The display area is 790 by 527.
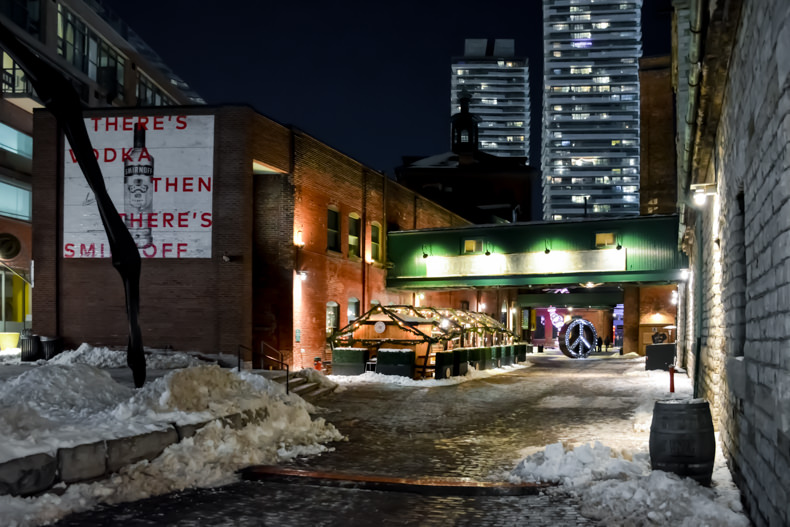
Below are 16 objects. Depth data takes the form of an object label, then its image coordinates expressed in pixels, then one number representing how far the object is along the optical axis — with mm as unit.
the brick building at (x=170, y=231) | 22797
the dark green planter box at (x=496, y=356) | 30562
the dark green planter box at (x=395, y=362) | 23500
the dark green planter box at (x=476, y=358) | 27702
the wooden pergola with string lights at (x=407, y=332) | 24641
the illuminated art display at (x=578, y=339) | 41906
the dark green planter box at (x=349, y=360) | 24109
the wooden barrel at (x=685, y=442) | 8039
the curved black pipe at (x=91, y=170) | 10922
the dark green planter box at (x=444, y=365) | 24016
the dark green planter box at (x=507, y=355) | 32406
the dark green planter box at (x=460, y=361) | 25375
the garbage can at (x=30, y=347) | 21766
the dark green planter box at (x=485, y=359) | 29047
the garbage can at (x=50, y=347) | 22172
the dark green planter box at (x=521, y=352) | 35375
